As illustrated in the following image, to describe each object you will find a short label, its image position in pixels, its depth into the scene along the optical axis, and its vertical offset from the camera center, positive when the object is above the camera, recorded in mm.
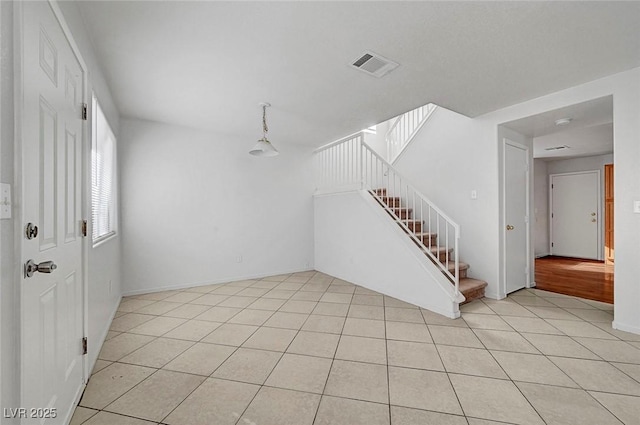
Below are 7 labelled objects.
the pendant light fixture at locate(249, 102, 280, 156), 3566 +894
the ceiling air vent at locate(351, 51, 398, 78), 2348 +1382
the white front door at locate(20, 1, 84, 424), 1098 +8
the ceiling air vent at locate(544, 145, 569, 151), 5411 +1312
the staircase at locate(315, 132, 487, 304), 3404 +285
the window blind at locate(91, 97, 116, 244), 2434 +388
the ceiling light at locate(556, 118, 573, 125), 3326 +1144
